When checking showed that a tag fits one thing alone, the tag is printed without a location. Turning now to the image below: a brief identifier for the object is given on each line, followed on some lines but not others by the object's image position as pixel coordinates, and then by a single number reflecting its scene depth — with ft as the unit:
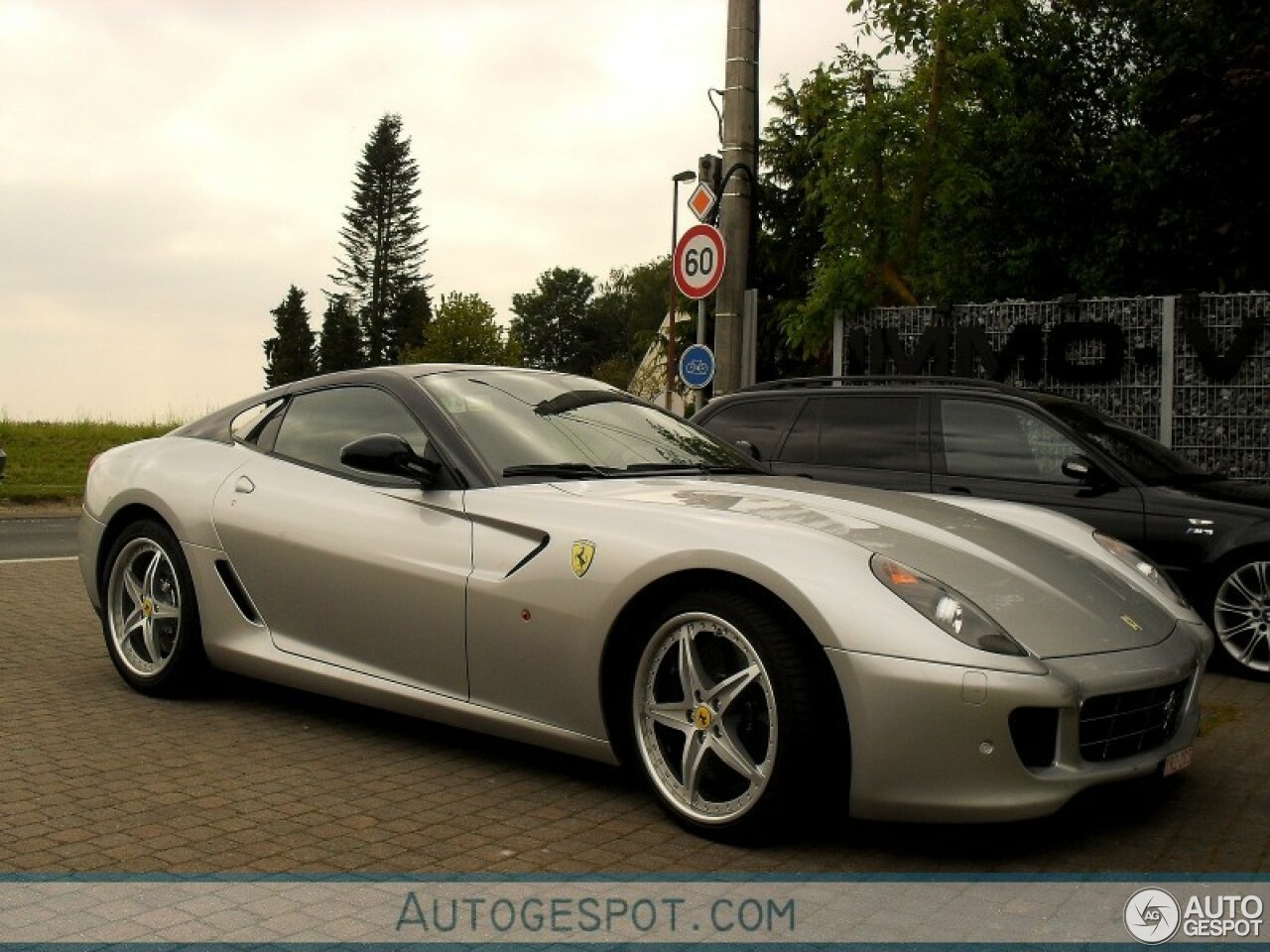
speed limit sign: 44.60
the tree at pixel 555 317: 426.51
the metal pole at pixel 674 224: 57.62
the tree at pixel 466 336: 295.07
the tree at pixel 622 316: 348.59
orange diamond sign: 46.14
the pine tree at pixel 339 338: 304.50
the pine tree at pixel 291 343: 358.23
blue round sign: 46.69
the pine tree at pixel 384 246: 304.50
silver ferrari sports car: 12.87
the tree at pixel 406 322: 304.50
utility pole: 45.03
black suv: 25.81
